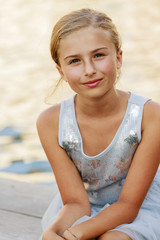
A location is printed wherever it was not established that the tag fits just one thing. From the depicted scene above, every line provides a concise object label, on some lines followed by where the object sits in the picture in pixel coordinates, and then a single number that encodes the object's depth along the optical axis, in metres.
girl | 2.84
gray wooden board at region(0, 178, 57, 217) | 3.80
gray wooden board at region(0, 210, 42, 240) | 3.39
